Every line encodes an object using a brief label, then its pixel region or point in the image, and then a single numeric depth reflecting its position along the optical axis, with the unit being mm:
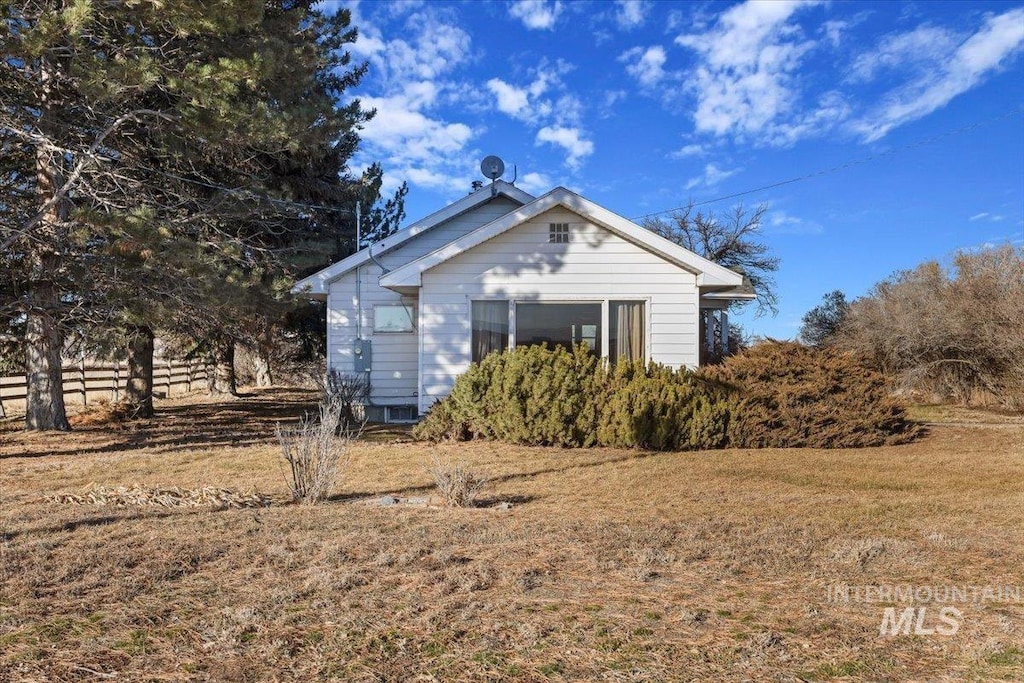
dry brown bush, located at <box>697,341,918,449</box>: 10383
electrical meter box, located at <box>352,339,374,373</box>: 13367
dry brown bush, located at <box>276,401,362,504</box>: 6426
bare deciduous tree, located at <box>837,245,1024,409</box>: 15594
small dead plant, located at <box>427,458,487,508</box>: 6332
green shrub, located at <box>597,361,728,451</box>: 10016
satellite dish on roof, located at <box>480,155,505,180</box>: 14633
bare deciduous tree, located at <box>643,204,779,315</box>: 28422
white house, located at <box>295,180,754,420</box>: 12094
